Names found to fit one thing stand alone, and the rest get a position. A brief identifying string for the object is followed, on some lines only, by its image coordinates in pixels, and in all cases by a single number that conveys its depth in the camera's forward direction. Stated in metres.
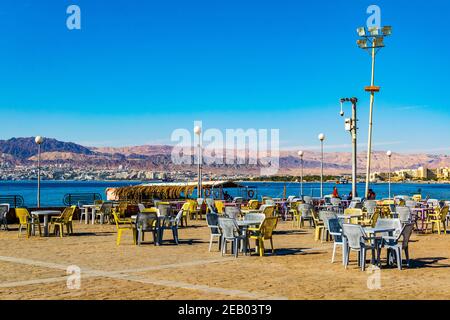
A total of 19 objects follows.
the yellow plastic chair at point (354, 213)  15.32
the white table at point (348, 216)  14.97
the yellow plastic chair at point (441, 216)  17.08
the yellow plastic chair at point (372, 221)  14.02
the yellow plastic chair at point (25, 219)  16.80
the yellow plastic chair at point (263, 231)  12.35
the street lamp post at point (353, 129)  26.92
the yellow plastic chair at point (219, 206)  20.77
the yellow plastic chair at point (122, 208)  22.34
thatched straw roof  29.95
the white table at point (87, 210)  21.75
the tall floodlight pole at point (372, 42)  25.72
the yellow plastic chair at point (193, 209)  22.86
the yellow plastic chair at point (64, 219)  16.94
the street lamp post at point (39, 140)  22.21
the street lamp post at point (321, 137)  27.62
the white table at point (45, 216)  17.05
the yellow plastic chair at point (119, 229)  14.69
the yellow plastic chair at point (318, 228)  14.98
